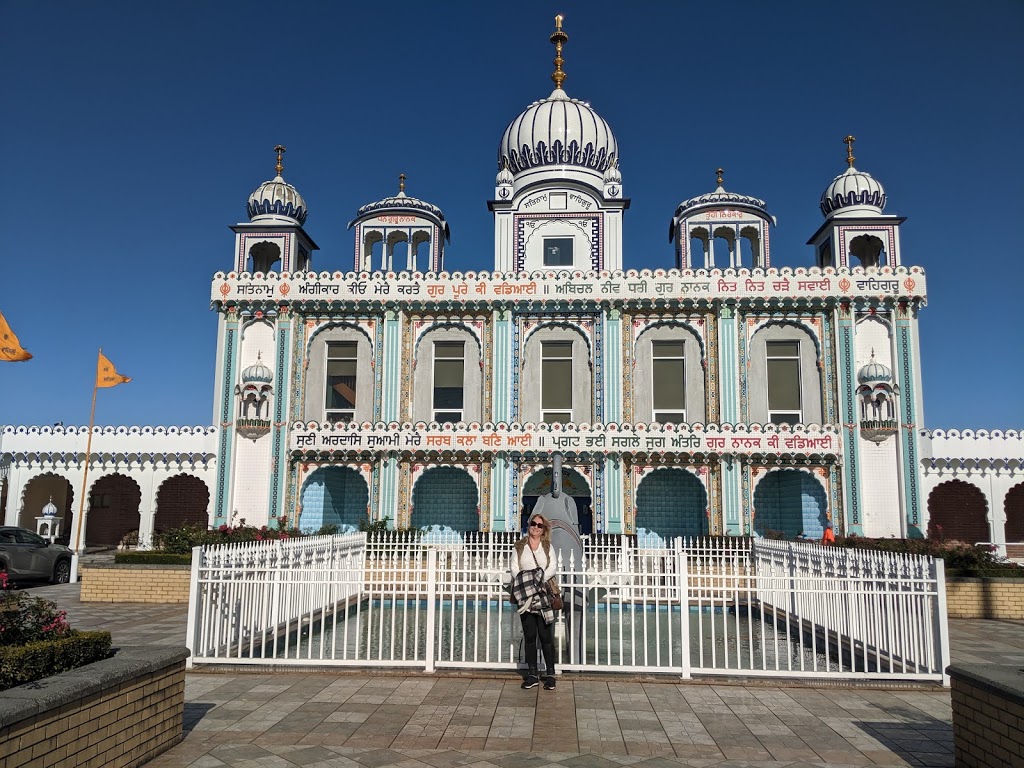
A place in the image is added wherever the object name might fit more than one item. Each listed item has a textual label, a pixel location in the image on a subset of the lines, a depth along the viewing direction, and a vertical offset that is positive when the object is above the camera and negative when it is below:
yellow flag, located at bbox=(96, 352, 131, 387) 24.73 +3.83
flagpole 19.33 -0.79
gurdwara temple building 23.12 +3.36
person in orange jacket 19.15 -0.59
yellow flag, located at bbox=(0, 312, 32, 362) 9.62 +1.79
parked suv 17.53 -1.15
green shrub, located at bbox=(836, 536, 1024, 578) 15.46 -0.90
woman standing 8.15 -0.82
